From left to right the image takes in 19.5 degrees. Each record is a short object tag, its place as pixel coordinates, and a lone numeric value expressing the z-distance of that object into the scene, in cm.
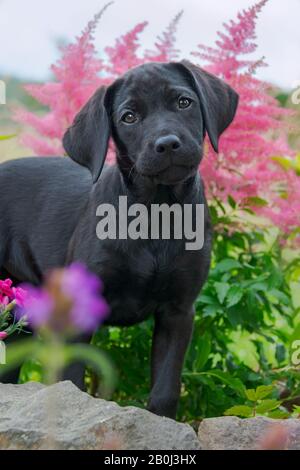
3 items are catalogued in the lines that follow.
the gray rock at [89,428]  202
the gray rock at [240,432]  219
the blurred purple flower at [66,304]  107
